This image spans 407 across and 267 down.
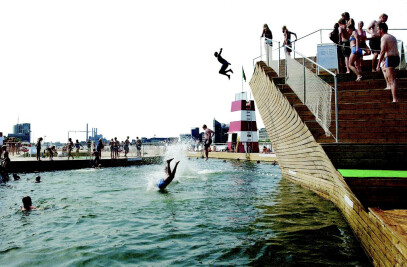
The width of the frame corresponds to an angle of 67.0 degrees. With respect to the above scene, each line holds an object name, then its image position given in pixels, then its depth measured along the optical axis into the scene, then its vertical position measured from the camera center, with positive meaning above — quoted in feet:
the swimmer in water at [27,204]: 32.01 -6.66
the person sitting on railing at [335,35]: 47.06 +16.15
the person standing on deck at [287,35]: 49.91 +17.84
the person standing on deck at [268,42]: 48.85 +16.03
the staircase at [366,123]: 22.74 +1.42
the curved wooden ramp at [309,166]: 12.88 -2.94
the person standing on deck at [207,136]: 56.50 +0.77
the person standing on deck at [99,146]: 98.76 -1.57
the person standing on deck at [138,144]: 118.09 -1.18
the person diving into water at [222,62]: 58.59 +14.97
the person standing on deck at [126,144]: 119.96 -1.18
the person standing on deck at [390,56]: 27.55 +7.57
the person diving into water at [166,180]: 44.42 -5.70
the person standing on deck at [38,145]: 85.14 -0.98
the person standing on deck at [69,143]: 101.72 -0.73
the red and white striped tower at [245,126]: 130.11 +6.12
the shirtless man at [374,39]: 37.99 +13.05
